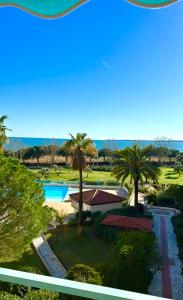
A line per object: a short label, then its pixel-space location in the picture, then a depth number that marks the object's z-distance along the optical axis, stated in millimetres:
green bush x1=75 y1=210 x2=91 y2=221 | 16807
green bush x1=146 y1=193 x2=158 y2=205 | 20952
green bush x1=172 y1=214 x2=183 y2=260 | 12972
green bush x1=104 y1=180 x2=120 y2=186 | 28245
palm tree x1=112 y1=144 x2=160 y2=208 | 16403
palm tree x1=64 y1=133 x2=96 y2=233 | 15178
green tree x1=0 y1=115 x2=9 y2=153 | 16037
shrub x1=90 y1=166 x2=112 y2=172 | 41714
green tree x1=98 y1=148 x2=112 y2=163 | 52226
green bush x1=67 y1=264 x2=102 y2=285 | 8065
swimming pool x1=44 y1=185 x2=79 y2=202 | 24910
